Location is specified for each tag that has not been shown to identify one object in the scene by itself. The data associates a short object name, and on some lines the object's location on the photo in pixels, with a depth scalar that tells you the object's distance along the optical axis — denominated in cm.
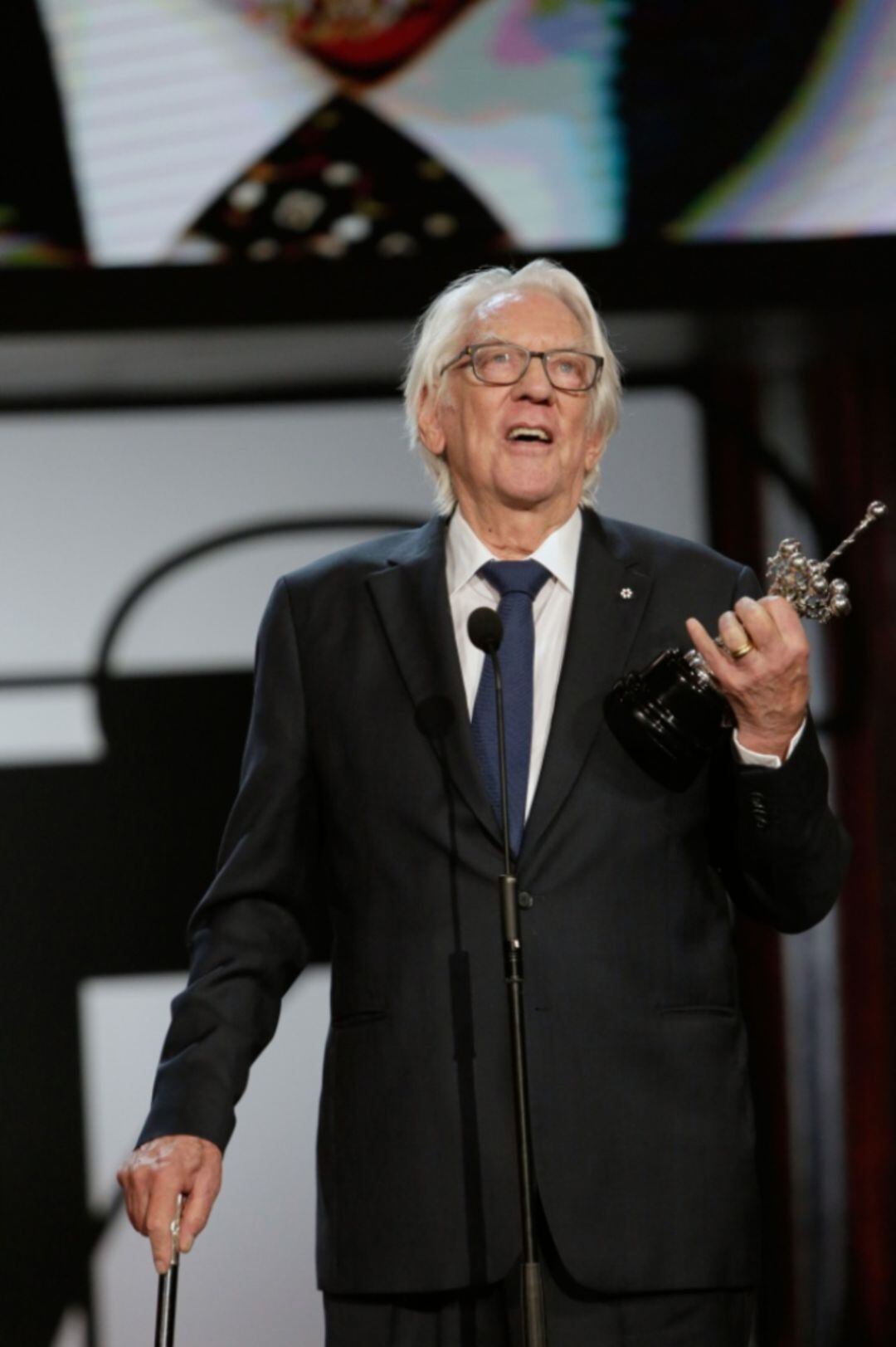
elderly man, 1354
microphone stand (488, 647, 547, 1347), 1336
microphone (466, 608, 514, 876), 1349
